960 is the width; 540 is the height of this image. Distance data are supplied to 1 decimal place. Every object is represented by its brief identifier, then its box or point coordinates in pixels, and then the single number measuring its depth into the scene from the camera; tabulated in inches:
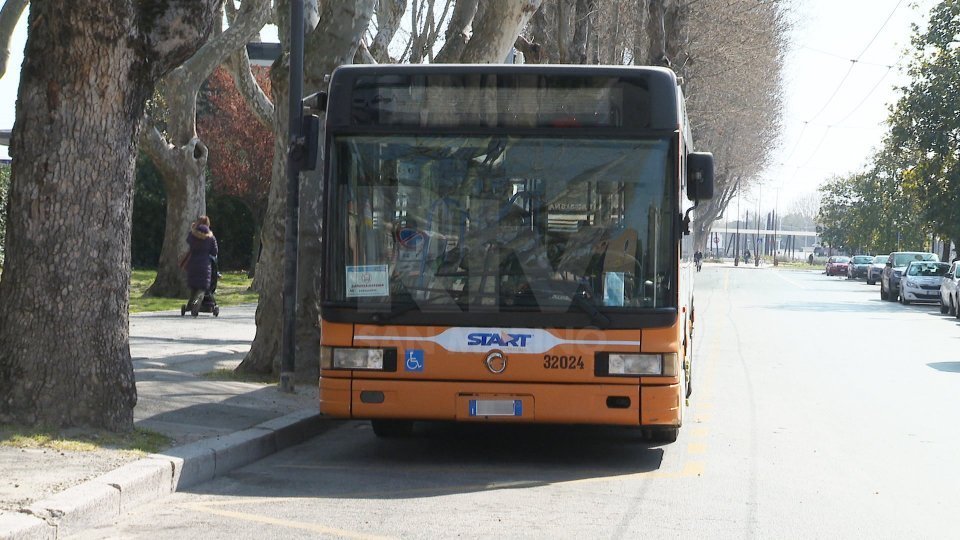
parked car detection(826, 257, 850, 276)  3452.3
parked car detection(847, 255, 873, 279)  3034.0
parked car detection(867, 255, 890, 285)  2682.1
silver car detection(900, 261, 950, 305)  1654.8
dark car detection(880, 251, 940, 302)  1761.8
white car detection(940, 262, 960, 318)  1359.5
